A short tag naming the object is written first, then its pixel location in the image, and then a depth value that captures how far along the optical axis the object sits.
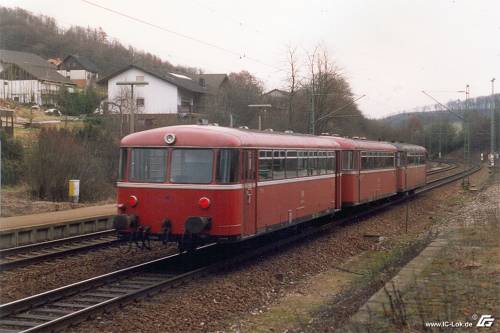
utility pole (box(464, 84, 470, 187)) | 46.66
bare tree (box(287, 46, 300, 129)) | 47.10
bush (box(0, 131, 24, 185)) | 28.14
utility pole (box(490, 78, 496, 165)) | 43.08
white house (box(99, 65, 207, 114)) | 60.86
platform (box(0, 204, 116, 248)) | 16.23
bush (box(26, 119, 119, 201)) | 25.80
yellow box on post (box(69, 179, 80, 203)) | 25.30
